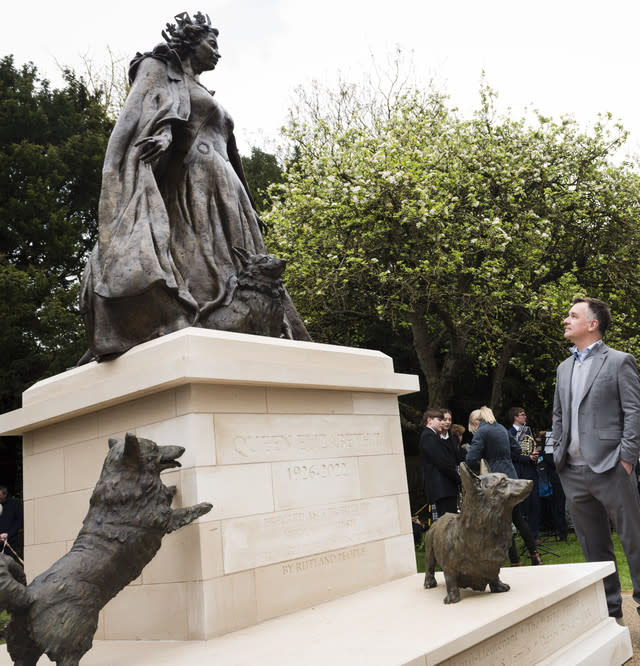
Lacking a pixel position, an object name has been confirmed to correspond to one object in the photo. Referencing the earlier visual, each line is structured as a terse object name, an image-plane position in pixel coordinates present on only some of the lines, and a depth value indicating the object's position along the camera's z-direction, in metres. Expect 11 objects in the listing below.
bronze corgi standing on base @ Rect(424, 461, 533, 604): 3.76
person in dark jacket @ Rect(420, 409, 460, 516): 8.41
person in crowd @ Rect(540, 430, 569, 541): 11.54
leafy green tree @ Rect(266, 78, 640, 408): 14.19
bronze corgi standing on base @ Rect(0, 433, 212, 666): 2.93
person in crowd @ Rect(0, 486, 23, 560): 10.06
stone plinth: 3.66
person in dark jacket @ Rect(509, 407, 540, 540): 10.05
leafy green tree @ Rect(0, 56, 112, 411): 15.48
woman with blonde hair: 8.26
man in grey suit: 4.57
